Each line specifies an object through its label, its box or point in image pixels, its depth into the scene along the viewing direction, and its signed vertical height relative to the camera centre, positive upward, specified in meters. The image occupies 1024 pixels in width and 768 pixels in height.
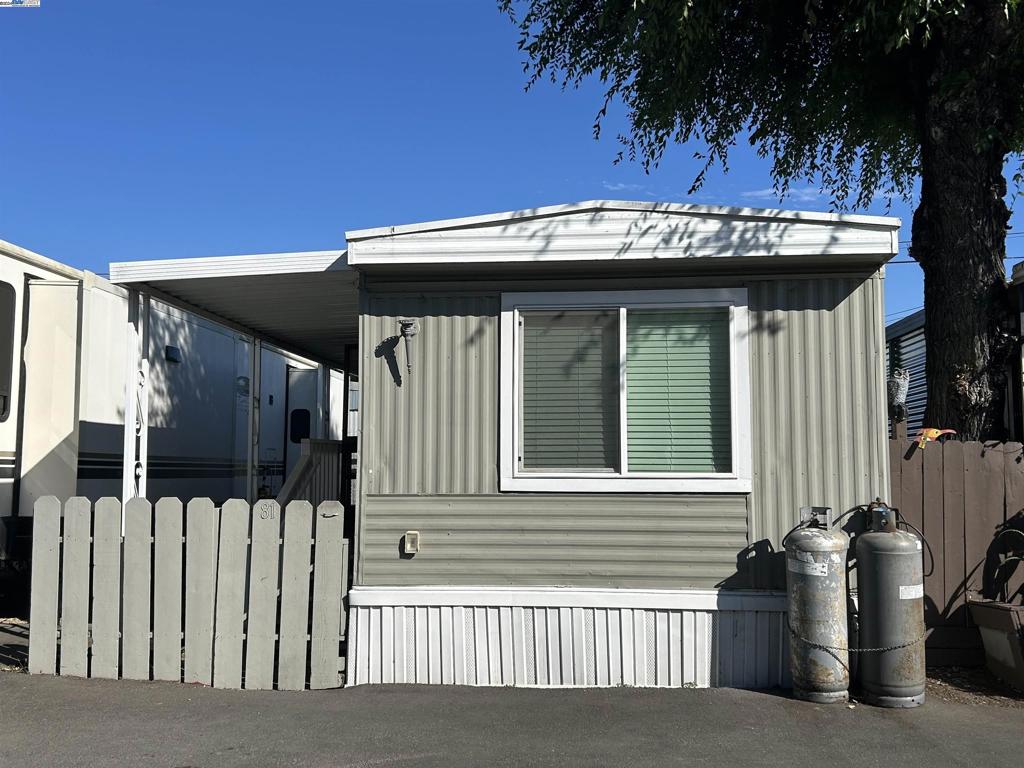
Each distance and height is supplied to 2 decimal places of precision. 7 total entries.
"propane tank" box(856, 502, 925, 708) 5.13 -1.05
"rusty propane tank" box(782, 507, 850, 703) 5.18 -1.04
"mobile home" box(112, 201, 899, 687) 5.58 +0.02
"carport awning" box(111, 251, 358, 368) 6.25 +1.11
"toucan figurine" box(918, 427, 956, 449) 5.85 +0.00
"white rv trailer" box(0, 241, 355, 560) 6.94 +0.39
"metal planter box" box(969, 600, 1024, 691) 5.31 -1.21
